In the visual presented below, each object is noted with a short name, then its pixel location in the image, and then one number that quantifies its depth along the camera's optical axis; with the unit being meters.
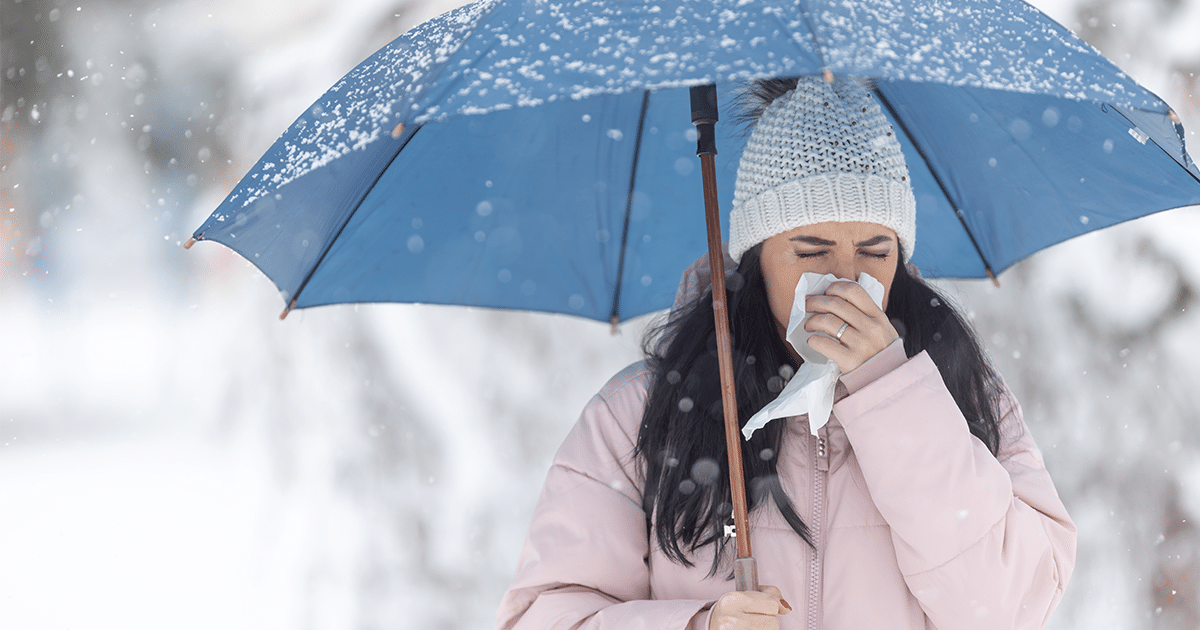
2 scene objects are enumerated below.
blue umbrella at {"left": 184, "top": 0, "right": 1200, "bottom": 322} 3.53
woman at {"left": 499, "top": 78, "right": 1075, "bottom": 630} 3.69
